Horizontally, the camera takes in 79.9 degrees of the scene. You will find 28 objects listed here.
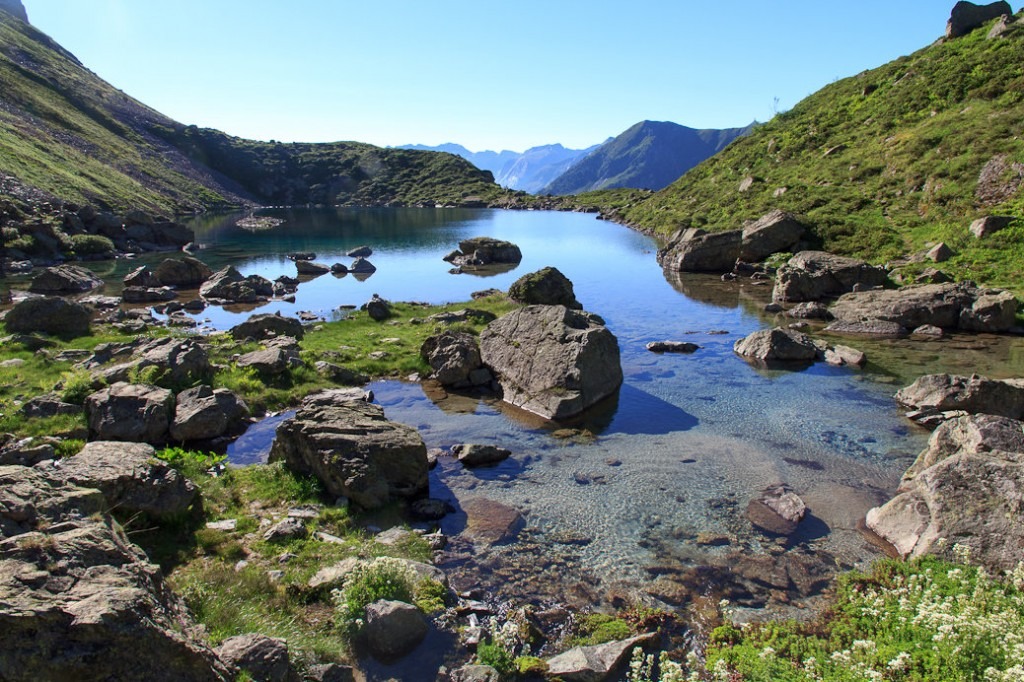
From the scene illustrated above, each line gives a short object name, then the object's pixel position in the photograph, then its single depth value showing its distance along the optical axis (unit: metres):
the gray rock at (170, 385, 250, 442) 22.02
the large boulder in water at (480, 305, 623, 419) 26.02
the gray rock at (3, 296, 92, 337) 33.94
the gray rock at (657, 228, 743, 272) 64.62
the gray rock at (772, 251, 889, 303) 46.78
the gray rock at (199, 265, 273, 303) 53.22
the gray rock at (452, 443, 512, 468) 21.05
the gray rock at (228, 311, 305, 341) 35.28
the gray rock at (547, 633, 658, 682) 11.47
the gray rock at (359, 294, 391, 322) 42.69
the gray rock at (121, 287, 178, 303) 51.12
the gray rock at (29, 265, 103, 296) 51.56
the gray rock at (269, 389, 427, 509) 18.03
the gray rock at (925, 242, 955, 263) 45.66
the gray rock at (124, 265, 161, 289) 56.59
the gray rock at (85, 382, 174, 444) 20.89
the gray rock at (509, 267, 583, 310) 46.72
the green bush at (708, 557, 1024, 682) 9.25
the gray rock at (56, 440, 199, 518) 14.83
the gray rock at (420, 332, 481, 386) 29.44
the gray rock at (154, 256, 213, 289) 58.66
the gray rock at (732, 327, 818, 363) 32.44
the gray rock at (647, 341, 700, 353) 35.72
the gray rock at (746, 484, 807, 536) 16.88
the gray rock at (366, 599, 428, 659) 11.98
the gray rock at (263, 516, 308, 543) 15.71
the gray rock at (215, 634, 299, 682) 9.78
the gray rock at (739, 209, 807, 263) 60.84
